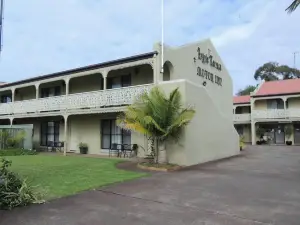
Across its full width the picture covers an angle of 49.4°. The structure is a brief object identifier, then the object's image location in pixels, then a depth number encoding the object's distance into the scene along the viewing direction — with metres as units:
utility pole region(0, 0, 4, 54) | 7.88
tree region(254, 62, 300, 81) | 57.41
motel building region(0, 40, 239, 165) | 16.27
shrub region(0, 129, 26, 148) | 21.16
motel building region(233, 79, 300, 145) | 34.12
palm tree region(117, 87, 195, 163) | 13.98
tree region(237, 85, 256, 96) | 64.44
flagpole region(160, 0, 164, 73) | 16.44
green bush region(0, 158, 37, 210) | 7.30
